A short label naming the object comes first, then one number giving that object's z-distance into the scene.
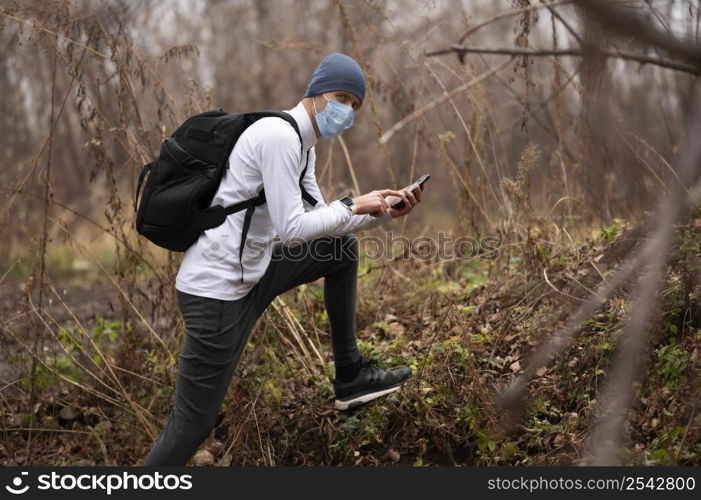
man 6.40
